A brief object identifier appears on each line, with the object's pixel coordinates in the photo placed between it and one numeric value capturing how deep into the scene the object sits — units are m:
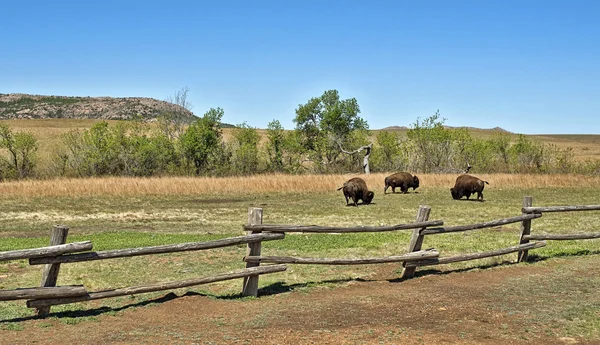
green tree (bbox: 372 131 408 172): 53.66
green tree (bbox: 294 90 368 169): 54.50
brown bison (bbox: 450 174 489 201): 29.16
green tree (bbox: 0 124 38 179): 44.78
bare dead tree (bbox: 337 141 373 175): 50.88
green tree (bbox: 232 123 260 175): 50.75
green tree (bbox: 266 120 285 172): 54.00
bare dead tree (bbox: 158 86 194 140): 53.22
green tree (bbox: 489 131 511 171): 53.76
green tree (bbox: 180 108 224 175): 48.91
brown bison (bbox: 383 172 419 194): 33.81
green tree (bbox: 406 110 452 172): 51.91
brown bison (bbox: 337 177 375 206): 27.42
